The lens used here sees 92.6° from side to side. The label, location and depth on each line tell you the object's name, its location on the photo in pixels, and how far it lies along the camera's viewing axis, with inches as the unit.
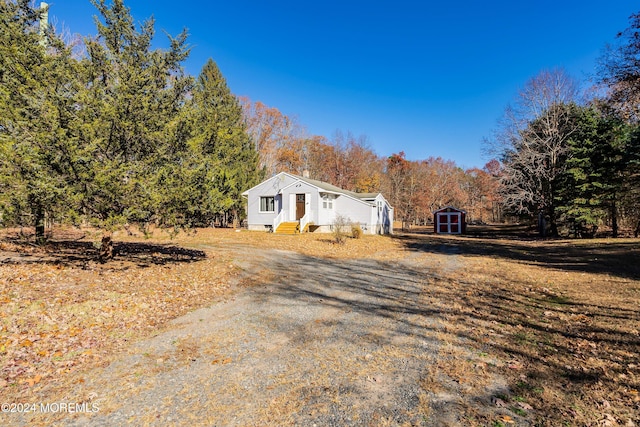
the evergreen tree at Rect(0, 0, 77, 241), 262.1
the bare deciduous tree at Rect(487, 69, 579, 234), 1035.3
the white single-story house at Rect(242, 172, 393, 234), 1017.3
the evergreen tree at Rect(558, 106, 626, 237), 906.7
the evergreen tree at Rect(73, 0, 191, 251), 293.4
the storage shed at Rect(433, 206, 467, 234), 1414.9
